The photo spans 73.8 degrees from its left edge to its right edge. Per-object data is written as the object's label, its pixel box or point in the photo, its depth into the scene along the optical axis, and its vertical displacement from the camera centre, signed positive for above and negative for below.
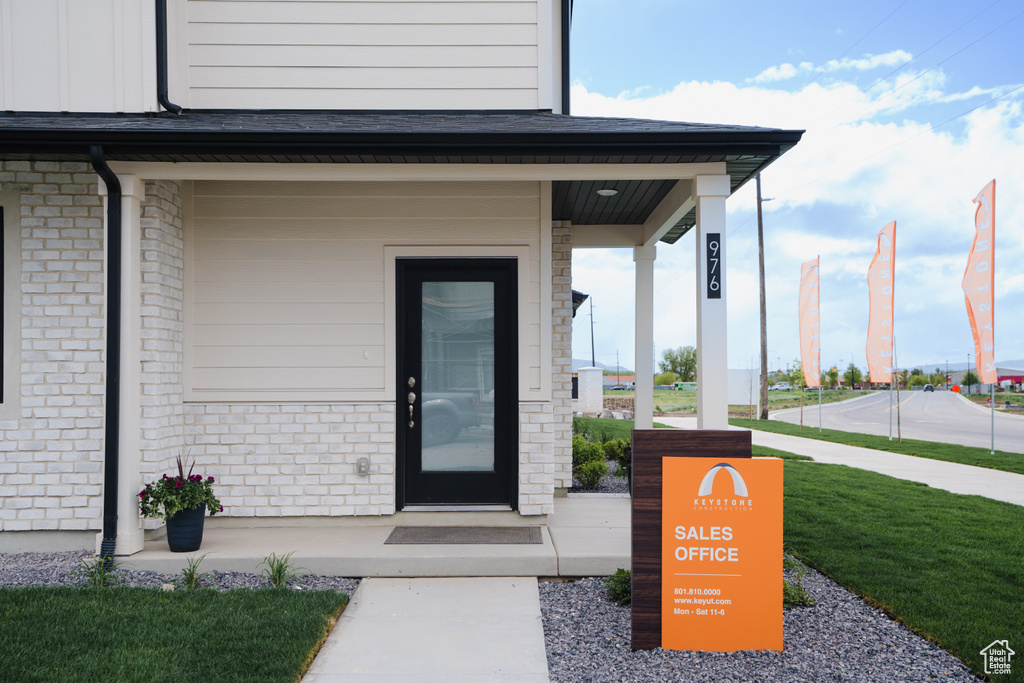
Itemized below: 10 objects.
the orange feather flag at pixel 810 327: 18.02 +0.67
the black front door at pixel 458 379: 5.95 -0.23
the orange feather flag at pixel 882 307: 14.36 +0.95
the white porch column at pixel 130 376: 4.96 -0.16
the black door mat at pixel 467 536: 5.24 -1.45
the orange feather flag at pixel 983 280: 11.50 +1.22
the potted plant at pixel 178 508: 4.90 -1.11
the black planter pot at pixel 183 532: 4.96 -1.29
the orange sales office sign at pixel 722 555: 3.66 -1.10
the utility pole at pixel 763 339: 24.05 +0.47
